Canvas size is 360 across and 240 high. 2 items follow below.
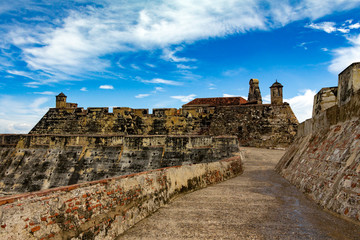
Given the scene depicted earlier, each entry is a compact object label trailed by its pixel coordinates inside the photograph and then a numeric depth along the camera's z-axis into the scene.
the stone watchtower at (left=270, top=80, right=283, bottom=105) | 22.47
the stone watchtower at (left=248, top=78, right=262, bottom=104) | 30.99
